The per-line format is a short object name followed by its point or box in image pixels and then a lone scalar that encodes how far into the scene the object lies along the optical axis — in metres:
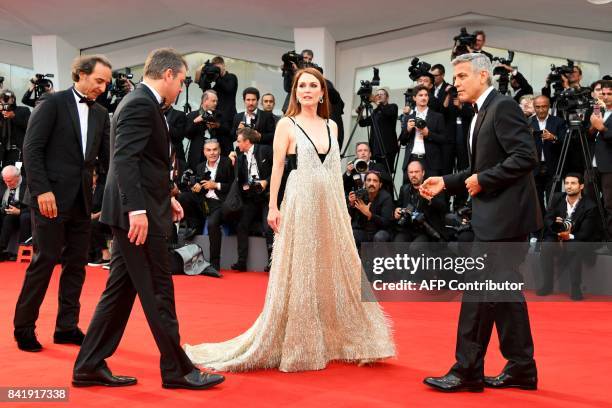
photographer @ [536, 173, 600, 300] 7.24
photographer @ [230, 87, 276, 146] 9.12
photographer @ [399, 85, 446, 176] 8.39
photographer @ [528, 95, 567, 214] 8.07
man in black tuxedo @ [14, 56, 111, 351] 4.43
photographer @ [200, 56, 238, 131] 9.48
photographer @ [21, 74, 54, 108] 9.87
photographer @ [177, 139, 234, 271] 8.70
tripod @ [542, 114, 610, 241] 7.32
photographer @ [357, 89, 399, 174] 9.18
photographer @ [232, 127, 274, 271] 8.66
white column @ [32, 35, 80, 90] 12.23
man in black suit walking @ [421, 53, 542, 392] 3.60
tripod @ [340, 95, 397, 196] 8.76
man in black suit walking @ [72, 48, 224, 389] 3.44
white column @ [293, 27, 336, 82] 10.88
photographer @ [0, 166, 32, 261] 9.49
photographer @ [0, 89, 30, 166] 10.30
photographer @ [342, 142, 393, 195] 7.93
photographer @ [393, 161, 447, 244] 7.57
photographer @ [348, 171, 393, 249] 7.91
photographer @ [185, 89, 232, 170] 9.19
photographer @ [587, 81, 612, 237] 7.46
